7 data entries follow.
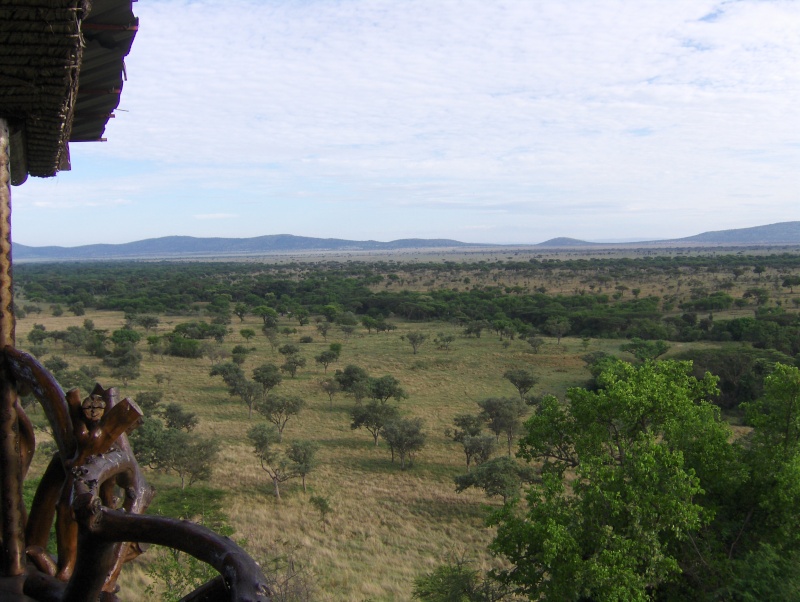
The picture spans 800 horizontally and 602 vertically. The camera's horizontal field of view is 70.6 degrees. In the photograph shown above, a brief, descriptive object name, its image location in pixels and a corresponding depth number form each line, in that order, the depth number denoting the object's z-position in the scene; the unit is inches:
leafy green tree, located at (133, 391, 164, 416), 1009.5
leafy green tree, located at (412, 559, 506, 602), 457.4
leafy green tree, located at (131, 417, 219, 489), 756.0
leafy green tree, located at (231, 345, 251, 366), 1577.3
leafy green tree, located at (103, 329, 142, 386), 1341.0
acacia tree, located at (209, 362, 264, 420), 1179.9
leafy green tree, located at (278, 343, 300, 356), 1605.6
